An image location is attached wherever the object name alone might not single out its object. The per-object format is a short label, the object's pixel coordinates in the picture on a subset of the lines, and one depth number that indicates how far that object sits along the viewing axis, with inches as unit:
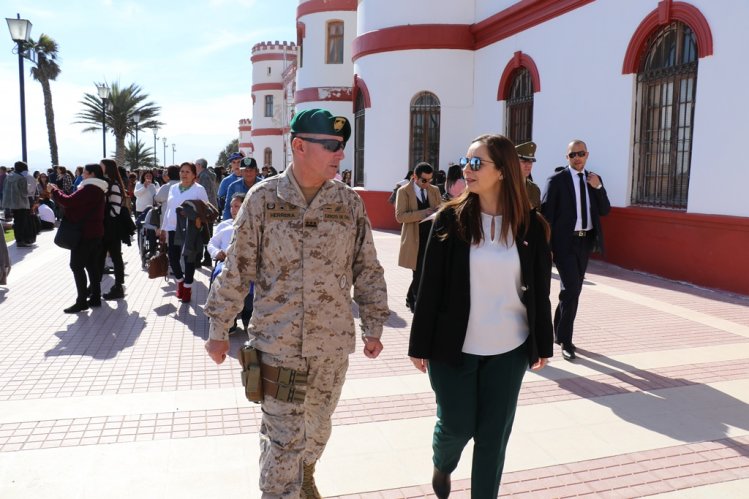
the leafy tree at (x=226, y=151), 2960.6
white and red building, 353.4
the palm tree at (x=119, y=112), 1485.0
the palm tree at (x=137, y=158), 1807.3
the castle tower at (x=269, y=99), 1715.1
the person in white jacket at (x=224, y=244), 242.1
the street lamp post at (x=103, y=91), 930.1
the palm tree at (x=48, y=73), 1284.4
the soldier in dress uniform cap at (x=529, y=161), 222.2
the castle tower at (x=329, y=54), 979.3
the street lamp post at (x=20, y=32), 553.6
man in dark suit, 223.1
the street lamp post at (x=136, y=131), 1263.0
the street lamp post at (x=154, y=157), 1896.7
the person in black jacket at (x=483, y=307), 109.6
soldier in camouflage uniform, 106.5
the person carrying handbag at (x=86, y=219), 292.4
